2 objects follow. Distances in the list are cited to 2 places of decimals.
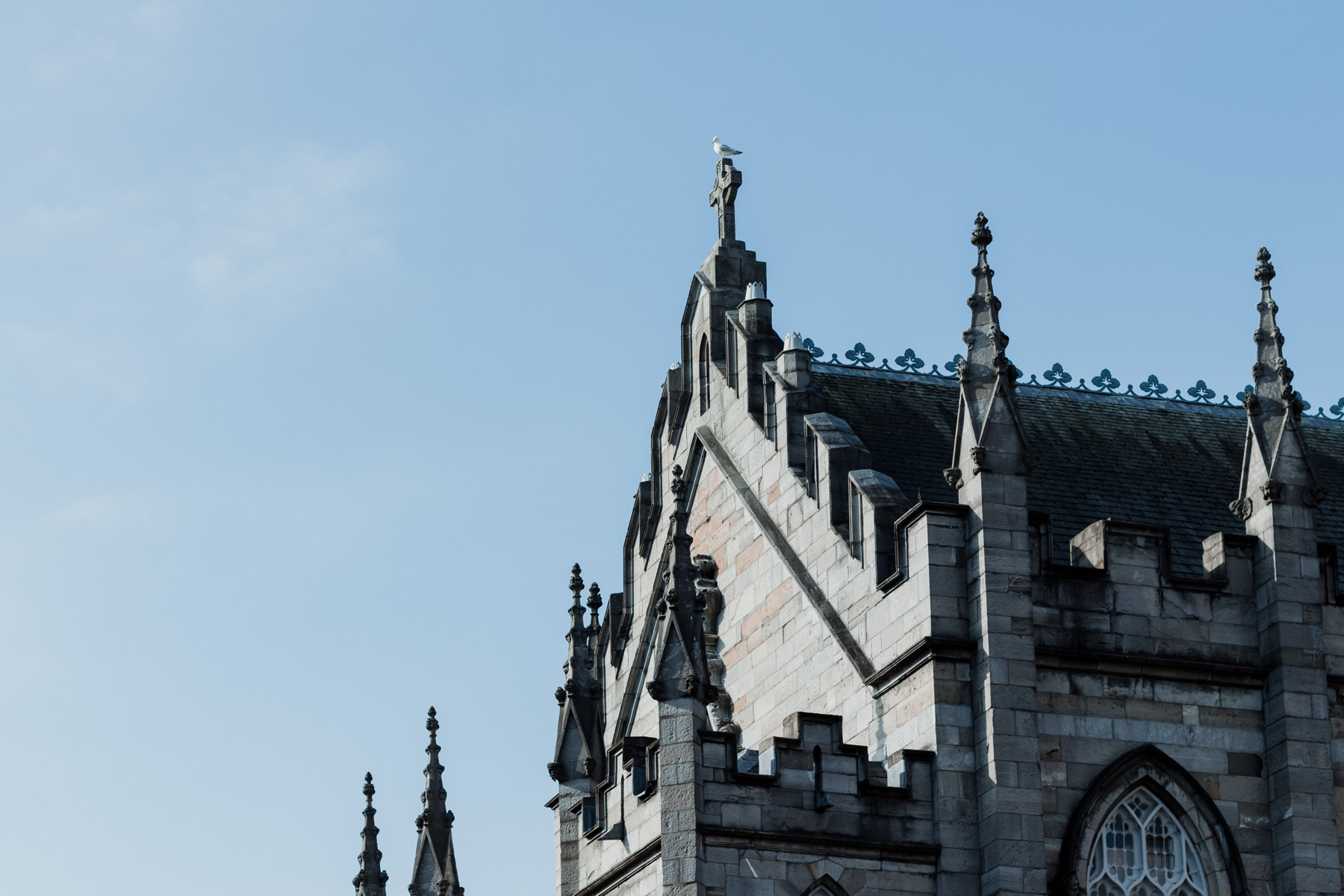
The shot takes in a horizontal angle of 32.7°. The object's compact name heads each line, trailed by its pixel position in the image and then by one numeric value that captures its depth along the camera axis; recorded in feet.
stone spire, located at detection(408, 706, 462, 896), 116.98
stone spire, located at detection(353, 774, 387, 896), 120.57
